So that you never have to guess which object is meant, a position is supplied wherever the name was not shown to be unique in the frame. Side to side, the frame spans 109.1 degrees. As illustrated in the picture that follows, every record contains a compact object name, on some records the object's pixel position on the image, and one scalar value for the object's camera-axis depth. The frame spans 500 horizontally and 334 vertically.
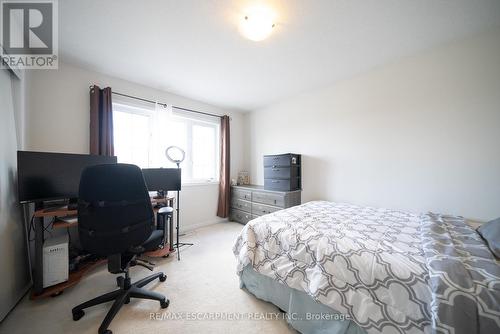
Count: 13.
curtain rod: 2.63
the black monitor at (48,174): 1.61
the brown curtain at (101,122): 2.28
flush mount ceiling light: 1.48
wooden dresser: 2.96
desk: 1.57
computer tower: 1.59
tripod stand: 2.39
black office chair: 1.22
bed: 0.79
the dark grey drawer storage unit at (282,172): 2.99
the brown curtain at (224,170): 3.66
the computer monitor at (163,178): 2.41
